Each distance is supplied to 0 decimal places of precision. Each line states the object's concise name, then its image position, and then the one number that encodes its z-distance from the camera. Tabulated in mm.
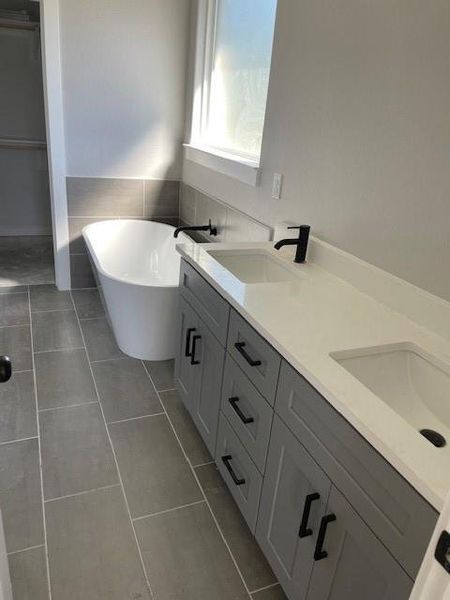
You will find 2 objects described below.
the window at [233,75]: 2506
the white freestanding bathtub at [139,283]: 2453
